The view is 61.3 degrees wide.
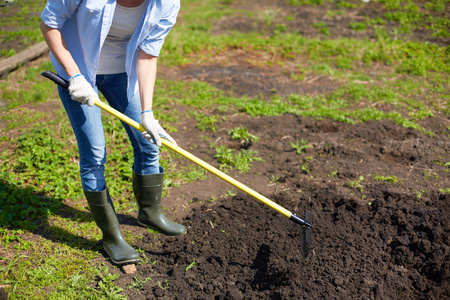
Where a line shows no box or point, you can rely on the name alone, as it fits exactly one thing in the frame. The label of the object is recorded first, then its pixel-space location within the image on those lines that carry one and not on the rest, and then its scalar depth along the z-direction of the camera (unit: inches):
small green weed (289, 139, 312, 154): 168.2
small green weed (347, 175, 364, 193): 141.3
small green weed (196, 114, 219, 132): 188.9
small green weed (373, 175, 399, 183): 144.0
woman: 86.8
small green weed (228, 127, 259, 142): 177.6
